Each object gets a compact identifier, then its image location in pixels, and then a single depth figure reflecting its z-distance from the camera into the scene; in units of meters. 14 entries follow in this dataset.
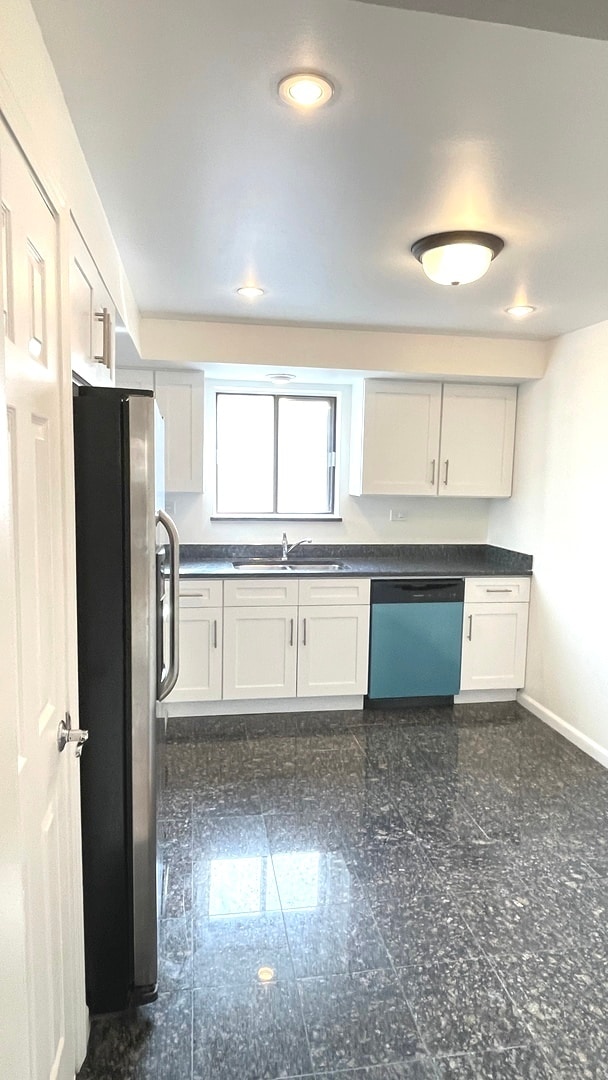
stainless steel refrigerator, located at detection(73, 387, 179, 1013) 1.62
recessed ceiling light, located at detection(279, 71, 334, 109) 1.39
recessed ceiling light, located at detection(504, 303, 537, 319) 3.19
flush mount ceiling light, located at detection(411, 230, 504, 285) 2.26
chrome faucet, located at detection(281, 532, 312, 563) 4.34
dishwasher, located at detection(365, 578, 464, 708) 3.99
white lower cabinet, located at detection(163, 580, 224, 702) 3.75
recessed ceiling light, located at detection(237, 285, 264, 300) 2.96
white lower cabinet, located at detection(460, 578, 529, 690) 4.12
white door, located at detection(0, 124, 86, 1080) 0.87
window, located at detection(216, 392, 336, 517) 4.45
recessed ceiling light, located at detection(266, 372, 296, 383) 3.94
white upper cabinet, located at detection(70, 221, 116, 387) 1.62
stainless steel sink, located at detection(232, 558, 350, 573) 3.95
